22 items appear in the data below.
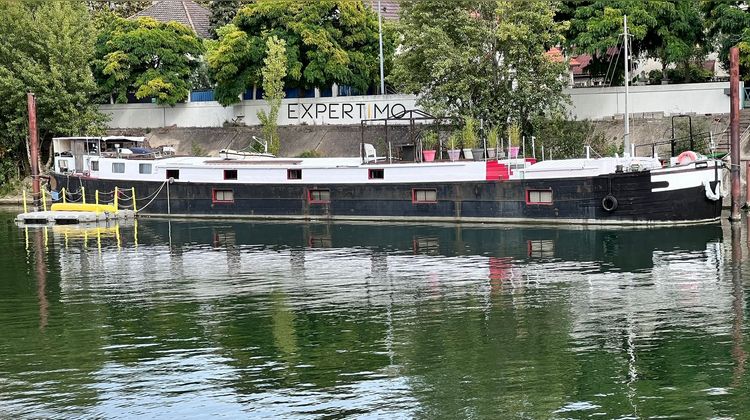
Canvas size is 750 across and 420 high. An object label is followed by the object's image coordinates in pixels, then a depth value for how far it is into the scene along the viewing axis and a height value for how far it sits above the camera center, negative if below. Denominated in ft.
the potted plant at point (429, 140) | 216.13 +5.52
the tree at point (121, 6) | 346.95 +53.10
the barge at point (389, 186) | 175.73 -2.42
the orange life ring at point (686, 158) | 176.72 +0.20
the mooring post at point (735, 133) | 172.14 +3.56
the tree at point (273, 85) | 249.96 +19.76
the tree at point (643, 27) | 217.56 +25.30
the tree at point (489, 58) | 216.13 +20.61
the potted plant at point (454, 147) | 195.21 +3.83
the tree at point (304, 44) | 254.88 +29.01
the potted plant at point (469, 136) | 207.55 +5.74
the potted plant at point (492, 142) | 193.57 +4.42
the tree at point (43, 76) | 259.60 +24.47
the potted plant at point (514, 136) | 206.02 +5.50
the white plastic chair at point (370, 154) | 202.69 +3.23
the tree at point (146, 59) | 270.26 +28.81
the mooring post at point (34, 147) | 236.43 +8.23
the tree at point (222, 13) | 309.94 +44.11
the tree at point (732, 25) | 206.90 +23.81
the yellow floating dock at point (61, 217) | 210.18 -5.65
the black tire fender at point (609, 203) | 176.76 -6.12
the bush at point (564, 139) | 215.51 +4.70
